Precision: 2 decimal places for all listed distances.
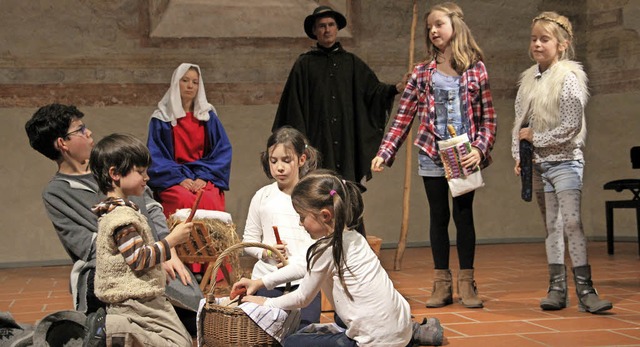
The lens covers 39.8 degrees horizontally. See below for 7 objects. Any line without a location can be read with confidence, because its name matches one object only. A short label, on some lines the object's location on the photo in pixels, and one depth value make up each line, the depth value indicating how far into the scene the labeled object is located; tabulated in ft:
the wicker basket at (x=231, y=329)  10.91
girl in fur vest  15.55
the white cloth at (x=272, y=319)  10.85
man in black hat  19.40
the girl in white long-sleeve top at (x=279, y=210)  13.73
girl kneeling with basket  10.39
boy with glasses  12.17
